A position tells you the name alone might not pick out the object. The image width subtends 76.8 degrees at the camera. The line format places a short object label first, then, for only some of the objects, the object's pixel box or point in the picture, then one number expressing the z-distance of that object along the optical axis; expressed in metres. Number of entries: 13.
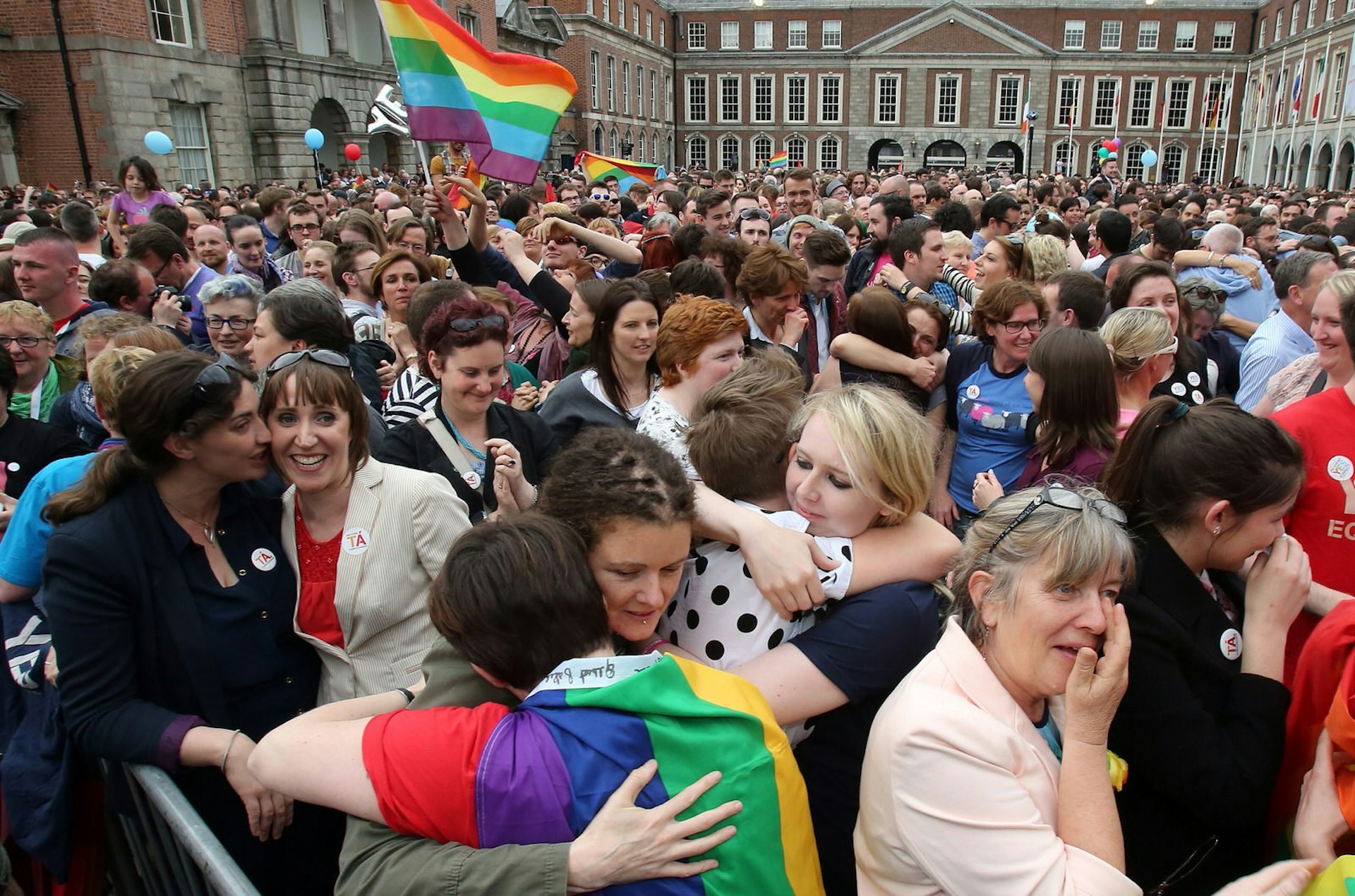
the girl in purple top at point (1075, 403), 3.14
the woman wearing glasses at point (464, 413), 3.12
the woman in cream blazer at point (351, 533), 2.47
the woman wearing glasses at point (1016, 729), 1.54
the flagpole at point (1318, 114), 41.03
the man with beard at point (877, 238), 6.88
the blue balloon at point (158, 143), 13.99
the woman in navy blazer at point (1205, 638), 1.80
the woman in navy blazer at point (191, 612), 2.11
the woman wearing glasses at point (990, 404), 3.89
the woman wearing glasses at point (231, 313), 4.25
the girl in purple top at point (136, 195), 8.95
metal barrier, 1.74
